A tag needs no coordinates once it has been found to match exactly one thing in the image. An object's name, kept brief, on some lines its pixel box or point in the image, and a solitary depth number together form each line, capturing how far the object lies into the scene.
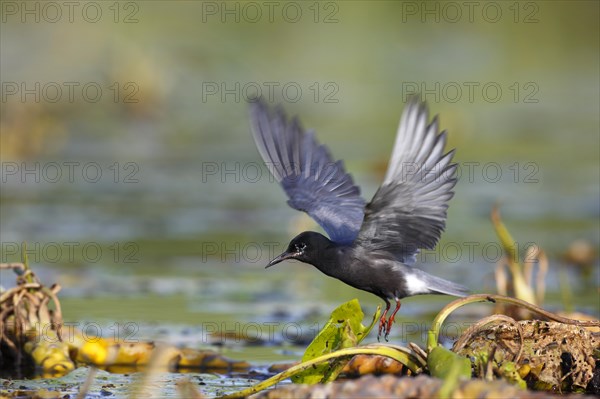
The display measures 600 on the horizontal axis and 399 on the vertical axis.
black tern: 12.22
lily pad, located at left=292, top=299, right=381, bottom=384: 10.52
